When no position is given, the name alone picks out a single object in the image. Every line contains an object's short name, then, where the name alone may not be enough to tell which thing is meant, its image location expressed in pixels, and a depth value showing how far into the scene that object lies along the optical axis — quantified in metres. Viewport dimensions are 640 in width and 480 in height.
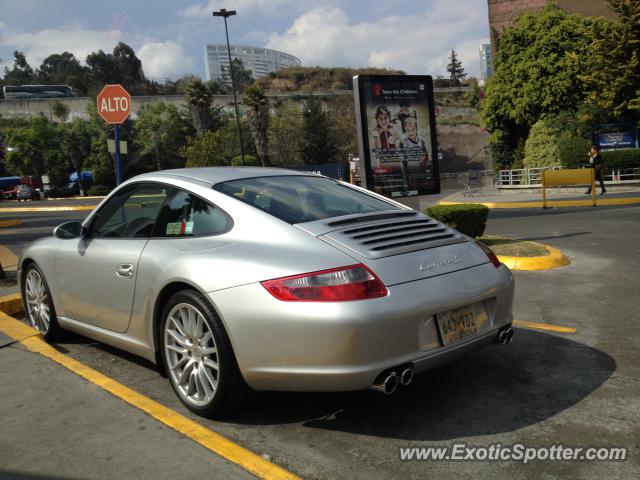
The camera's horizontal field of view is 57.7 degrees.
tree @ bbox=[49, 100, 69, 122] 85.62
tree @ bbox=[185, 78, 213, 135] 56.09
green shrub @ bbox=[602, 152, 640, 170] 23.47
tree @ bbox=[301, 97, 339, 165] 60.50
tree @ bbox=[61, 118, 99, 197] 67.38
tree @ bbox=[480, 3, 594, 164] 28.95
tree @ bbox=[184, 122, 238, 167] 48.47
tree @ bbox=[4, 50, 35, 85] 161.45
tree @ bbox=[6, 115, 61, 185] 68.50
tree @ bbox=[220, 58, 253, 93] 161.38
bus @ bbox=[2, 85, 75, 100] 95.28
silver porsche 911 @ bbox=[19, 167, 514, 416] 2.77
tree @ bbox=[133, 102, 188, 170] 68.19
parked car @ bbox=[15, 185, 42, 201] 54.56
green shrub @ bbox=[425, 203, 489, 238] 8.55
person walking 19.59
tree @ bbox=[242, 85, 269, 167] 54.66
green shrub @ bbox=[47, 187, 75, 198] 62.48
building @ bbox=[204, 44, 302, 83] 164.66
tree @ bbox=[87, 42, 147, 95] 151.38
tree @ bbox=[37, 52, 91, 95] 131.50
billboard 9.03
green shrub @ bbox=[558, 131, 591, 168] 26.66
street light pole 39.09
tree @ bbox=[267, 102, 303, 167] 60.97
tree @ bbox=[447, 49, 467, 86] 147.25
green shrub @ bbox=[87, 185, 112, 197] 58.19
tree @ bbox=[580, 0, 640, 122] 24.25
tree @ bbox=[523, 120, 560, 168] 28.81
